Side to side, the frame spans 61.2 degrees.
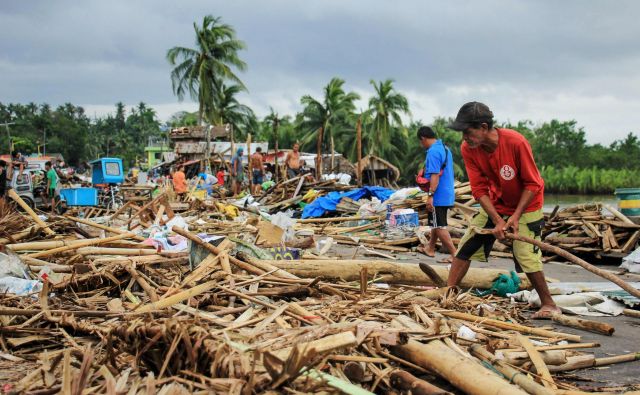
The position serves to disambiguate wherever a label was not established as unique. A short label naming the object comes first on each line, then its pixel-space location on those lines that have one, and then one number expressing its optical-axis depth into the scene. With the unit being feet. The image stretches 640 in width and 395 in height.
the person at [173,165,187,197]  61.26
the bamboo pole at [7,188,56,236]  25.49
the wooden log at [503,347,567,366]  10.94
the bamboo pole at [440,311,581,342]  12.79
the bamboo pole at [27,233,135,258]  20.88
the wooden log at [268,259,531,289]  17.31
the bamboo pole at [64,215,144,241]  24.74
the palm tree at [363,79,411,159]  175.01
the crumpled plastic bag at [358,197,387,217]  39.26
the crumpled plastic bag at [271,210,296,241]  27.81
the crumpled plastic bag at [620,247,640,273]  24.75
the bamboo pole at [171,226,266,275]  16.20
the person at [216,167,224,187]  82.42
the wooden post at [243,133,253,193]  68.71
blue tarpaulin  44.21
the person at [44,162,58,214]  58.62
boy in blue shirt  24.91
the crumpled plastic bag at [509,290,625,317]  15.80
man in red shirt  14.78
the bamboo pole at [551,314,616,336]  13.43
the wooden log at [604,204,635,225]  29.84
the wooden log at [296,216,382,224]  37.96
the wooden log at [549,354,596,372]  10.88
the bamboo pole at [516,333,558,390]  9.93
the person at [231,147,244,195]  70.38
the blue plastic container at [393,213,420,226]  35.17
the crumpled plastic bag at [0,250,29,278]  17.46
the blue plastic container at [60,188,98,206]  52.95
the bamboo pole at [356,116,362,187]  59.00
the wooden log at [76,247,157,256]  21.71
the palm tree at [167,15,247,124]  140.56
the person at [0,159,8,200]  43.57
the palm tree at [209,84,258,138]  159.94
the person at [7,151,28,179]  46.57
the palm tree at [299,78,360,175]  177.78
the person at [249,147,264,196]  70.54
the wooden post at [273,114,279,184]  71.89
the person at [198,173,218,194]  67.92
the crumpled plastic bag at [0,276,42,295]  16.37
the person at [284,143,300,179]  68.02
